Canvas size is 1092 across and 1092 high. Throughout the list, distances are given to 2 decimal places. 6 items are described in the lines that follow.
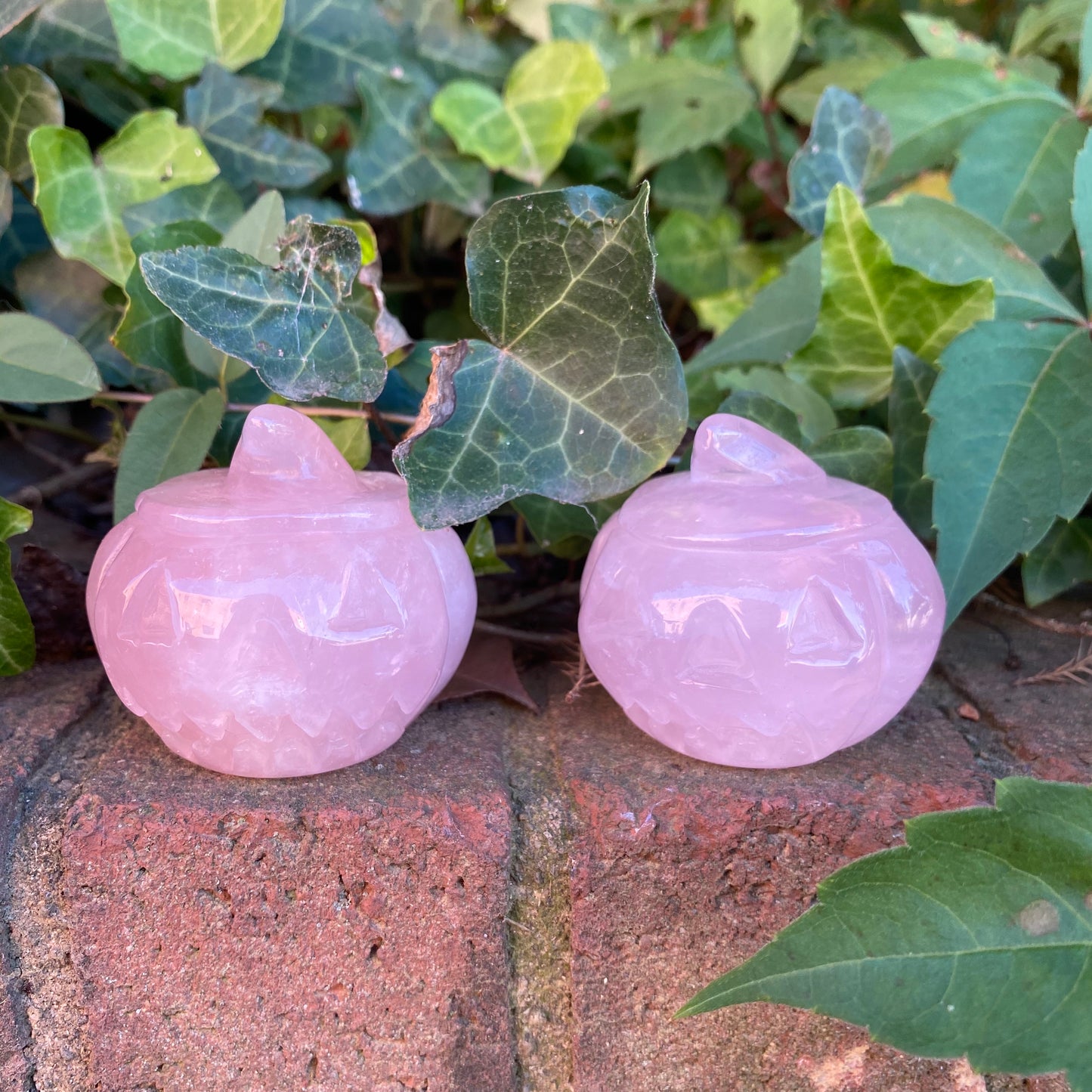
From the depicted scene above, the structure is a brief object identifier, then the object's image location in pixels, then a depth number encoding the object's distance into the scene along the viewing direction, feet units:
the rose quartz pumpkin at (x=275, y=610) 0.47
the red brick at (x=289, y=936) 0.47
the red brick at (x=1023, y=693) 0.52
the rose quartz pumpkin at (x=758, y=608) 0.47
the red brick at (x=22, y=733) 0.49
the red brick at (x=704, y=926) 0.48
